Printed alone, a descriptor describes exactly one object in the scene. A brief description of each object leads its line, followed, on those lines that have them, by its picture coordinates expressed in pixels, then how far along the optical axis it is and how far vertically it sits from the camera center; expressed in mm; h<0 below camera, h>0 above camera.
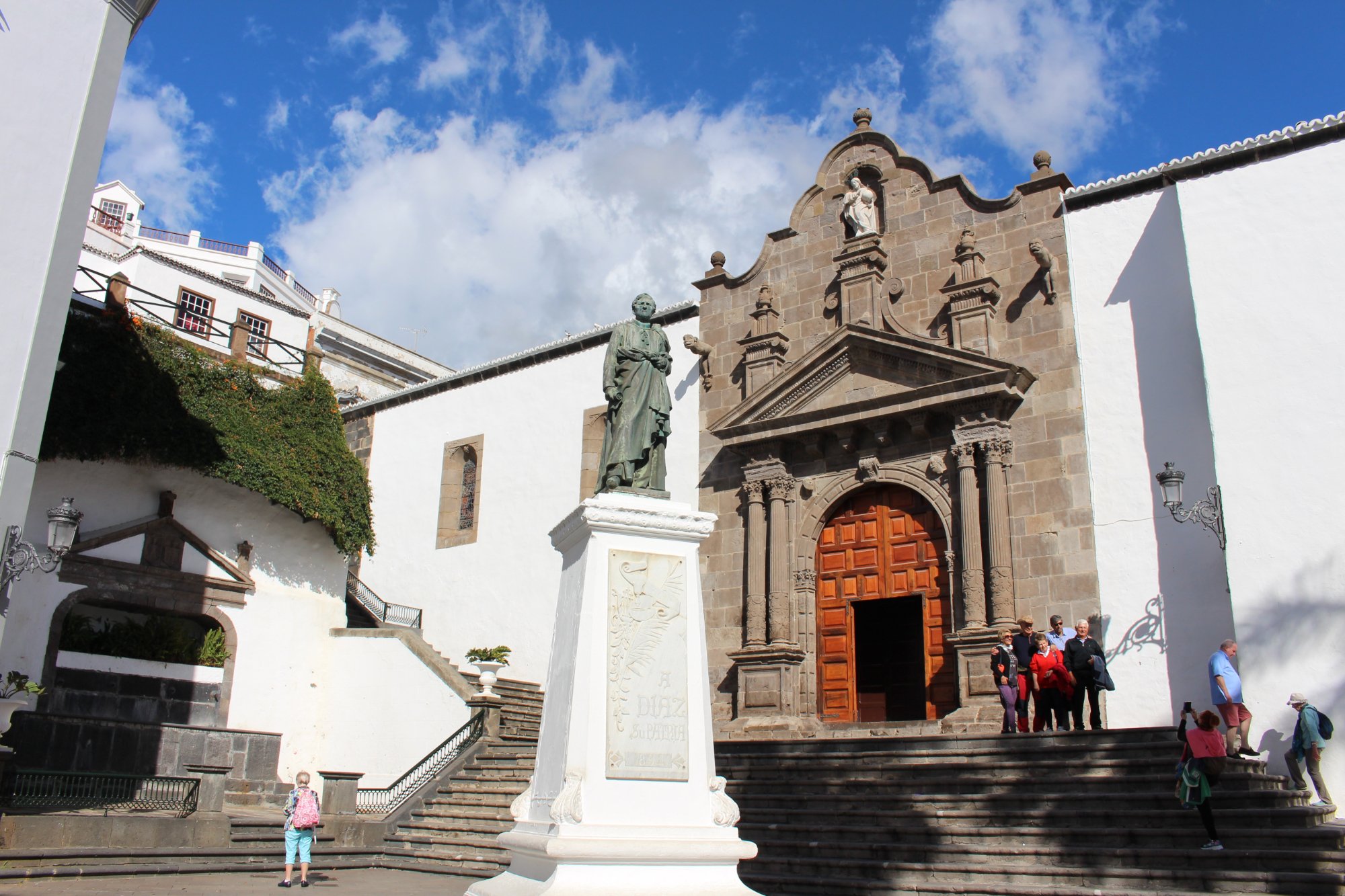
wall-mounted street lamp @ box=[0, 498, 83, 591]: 10406 +1945
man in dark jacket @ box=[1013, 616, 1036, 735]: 11766 +1306
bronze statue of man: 7652 +2444
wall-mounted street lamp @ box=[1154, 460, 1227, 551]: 11552 +2808
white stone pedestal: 6289 +205
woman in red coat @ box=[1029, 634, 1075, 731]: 11406 +935
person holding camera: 8562 +126
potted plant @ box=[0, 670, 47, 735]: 11883 +682
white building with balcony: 25703 +10805
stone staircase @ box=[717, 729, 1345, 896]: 8539 -340
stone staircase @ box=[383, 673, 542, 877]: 12352 -585
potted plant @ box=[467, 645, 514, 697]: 16125 +1567
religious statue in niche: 16297 +7859
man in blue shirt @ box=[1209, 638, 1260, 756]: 10516 +814
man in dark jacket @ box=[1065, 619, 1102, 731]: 11188 +1138
